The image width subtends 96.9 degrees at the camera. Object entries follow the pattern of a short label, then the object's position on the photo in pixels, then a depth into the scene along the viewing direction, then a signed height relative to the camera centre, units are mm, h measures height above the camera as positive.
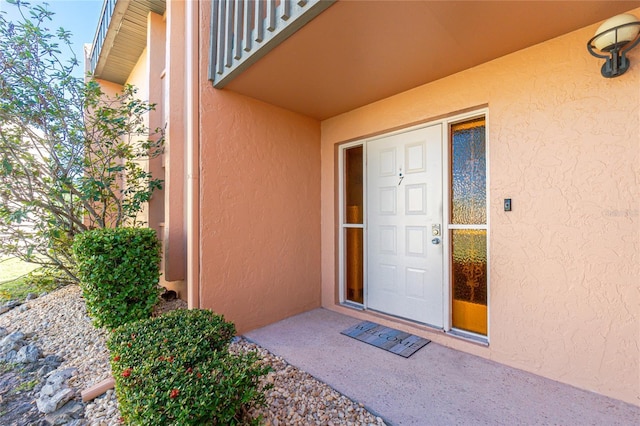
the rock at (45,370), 2629 -1474
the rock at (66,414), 2037 -1474
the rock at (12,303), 4466 -1427
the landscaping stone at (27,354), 2850 -1439
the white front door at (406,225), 3127 -154
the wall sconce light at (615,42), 1923 +1189
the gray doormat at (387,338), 2889 -1384
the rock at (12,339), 3109 -1409
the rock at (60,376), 2408 -1425
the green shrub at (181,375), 1323 -860
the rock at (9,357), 2866 -1467
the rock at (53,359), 2804 -1467
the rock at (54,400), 2152 -1447
